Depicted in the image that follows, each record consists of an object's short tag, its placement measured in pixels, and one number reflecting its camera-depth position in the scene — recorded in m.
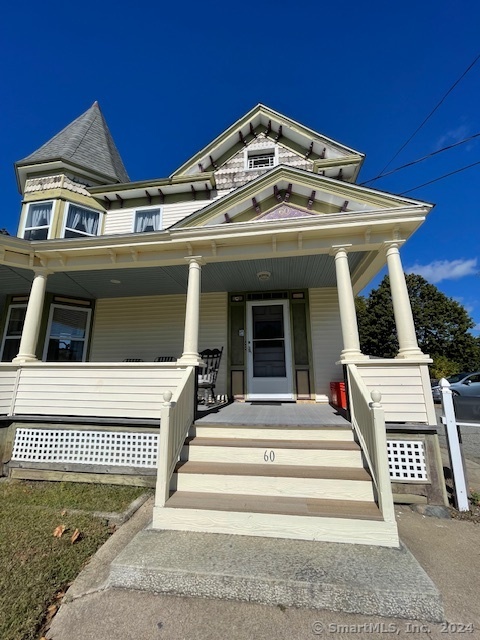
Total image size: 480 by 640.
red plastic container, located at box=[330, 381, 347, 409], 4.94
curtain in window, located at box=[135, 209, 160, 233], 7.79
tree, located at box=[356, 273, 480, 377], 20.72
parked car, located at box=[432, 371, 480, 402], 11.66
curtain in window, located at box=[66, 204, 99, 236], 7.43
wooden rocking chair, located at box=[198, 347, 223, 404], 5.35
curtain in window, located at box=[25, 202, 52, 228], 7.31
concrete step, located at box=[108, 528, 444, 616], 1.82
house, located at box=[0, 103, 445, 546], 2.92
